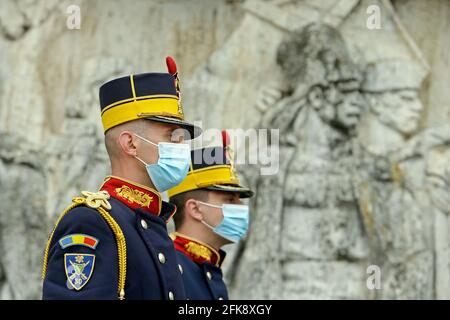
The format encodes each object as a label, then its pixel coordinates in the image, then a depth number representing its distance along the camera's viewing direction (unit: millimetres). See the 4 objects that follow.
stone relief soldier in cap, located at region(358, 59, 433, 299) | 20172
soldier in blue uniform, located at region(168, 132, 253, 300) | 12680
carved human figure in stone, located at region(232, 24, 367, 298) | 20250
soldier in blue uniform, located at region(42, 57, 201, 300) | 8617
